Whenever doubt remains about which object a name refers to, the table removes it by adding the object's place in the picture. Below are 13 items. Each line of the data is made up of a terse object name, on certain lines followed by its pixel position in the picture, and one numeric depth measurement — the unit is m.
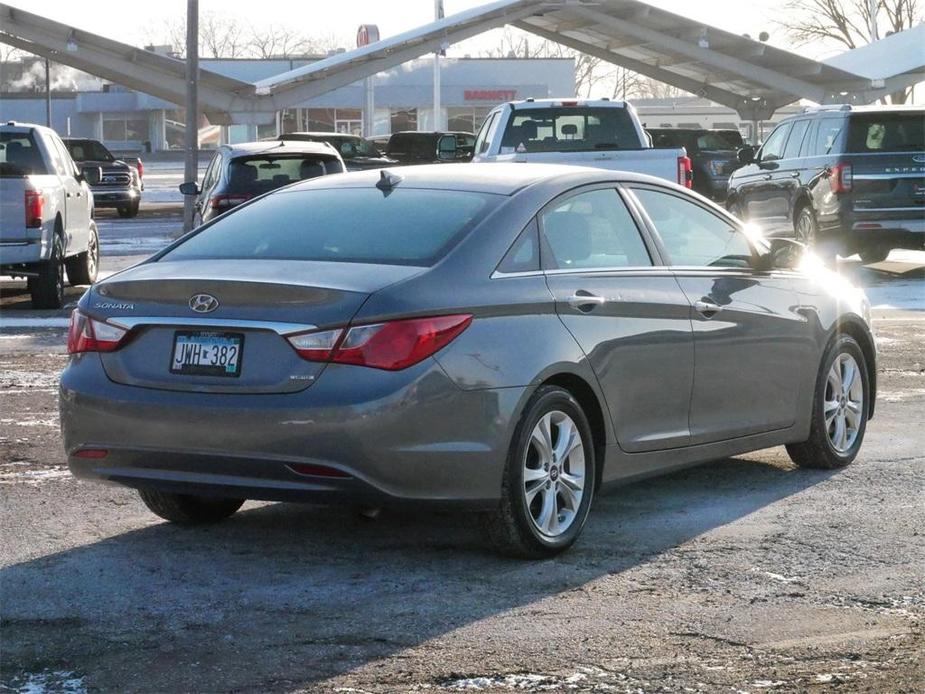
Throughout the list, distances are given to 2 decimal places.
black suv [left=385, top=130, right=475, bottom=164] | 43.35
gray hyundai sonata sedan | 5.95
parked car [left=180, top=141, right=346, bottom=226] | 18.95
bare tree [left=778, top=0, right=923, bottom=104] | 91.38
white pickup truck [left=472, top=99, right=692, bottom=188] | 19.20
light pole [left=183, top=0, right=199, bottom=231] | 30.94
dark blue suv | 19.97
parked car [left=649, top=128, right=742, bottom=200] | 37.44
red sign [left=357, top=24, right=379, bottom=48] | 59.91
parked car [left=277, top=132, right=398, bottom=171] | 35.28
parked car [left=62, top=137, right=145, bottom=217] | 40.31
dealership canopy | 47.53
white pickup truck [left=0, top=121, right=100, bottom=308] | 16.58
